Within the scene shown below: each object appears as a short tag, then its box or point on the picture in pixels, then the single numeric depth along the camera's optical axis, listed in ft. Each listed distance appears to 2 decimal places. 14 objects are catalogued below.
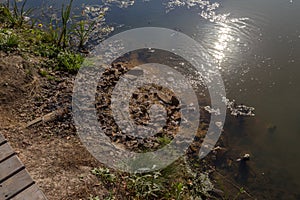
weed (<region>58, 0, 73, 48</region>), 14.52
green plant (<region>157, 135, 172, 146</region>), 11.12
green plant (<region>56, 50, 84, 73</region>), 13.42
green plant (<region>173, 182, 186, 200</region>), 8.79
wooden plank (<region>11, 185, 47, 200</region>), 7.04
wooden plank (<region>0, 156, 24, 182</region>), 7.45
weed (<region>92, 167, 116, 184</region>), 9.05
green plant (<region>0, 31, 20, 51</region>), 13.11
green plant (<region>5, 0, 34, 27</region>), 15.76
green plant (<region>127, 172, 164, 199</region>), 9.07
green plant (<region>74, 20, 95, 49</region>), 15.71
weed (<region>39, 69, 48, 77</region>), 12.62
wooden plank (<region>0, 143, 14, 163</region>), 7.87
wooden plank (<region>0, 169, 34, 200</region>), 7.06
